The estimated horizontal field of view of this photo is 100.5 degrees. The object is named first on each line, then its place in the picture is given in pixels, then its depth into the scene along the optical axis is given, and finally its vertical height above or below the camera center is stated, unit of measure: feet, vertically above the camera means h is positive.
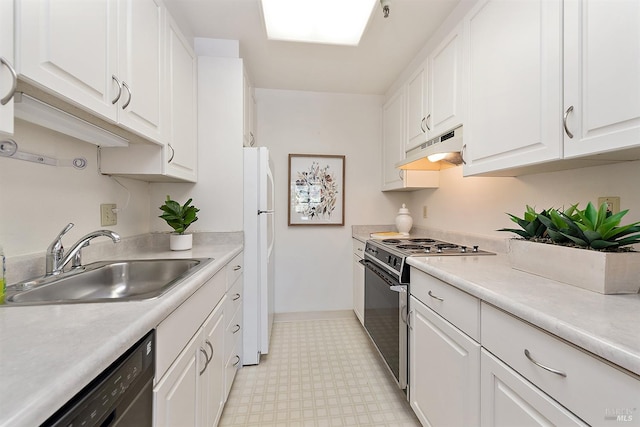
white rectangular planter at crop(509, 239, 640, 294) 2.63 -0.60
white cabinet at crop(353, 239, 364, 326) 8.30 -2.28
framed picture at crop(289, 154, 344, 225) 9.29 +0.76
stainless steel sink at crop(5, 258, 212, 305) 2.84 -0.95
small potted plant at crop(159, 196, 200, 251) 5.56 -0.23
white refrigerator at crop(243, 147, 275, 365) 6.48 -0.94
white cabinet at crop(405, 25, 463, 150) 5.19 +2.66
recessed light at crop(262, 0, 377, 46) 4.86 +3.75
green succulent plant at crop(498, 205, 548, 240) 3.67 -0.19
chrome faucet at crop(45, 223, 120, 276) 3.31 -0.56
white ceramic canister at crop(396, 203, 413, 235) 8.63 -0.31
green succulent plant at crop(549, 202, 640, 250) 2.69 -0.18
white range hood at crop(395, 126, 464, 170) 5.17 +1.30
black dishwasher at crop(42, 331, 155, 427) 1.46 -1.21
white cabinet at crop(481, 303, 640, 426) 1.80 -1.36
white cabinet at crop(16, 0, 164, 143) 2.31 +1.71
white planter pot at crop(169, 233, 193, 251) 5.61 -0.66
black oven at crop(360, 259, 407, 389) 4.94 -2.27
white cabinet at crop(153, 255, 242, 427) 2.55 -1.83
